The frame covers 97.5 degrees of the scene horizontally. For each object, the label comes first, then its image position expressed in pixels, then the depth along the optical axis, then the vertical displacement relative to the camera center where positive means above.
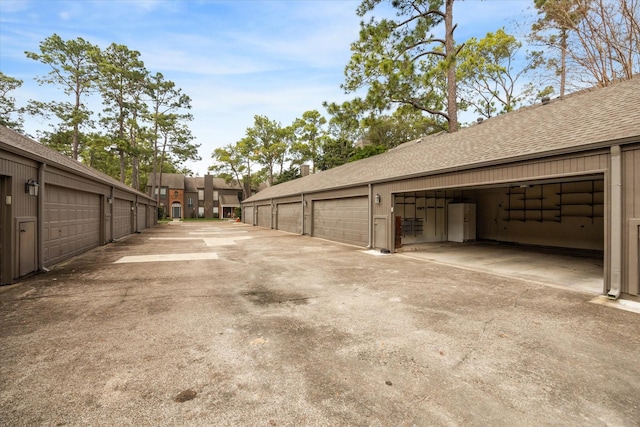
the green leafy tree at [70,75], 24.23 +12.33
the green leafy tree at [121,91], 26.75 +12.06
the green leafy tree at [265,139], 38.50 +10.08
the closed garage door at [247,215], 29.90 -0.40
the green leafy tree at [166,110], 31.06 +12.31
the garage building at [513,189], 4.76 +0.79
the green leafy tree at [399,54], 13.90 +8.27
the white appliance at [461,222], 12.73 -0.44
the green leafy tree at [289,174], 38.56 +5.16
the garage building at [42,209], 5.62 +0.04
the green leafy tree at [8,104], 23.83 +9.21
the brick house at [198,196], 45.72 +2.45
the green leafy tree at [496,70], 19.22 +10.73
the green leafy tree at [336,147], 35.88 +8.46
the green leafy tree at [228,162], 39.16 +7.00
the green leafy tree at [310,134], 38.69 +10.86
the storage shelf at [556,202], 10.20 +0.44
